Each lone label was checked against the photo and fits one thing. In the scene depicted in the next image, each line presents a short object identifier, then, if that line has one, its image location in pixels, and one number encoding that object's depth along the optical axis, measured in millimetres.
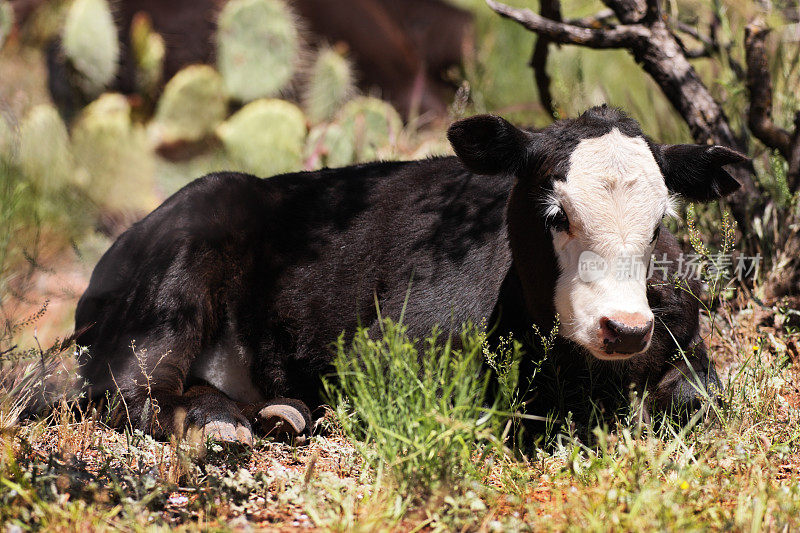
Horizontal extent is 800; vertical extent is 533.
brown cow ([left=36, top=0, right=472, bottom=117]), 21906
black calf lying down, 6777
